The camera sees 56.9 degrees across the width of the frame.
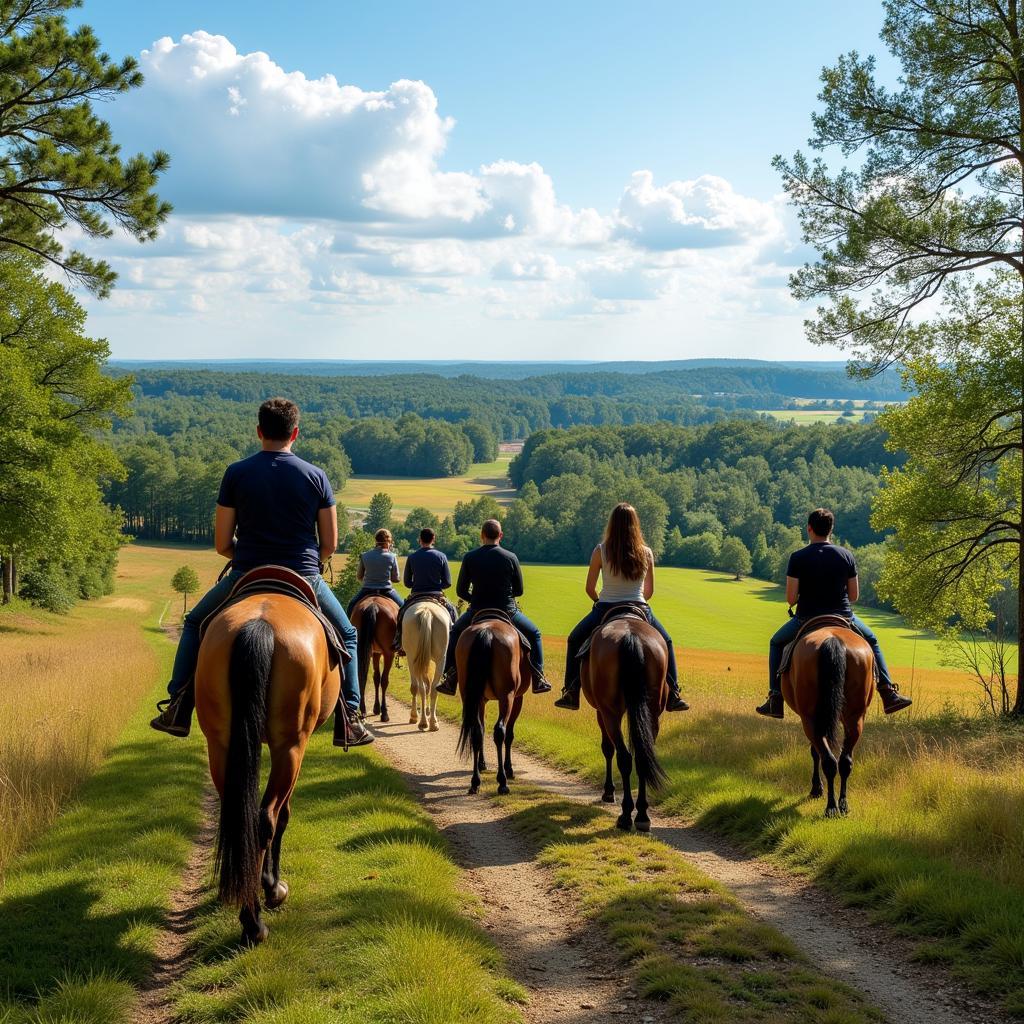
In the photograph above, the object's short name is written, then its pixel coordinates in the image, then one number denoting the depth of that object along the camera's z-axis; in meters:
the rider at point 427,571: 15.23
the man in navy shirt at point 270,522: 6.80
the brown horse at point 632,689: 9.03
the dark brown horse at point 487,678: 10.84
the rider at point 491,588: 11.71
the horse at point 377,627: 16.00
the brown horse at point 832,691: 9.38
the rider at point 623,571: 9.88
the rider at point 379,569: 16.55
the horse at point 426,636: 14.93
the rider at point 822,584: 10.23
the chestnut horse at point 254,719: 5.83
